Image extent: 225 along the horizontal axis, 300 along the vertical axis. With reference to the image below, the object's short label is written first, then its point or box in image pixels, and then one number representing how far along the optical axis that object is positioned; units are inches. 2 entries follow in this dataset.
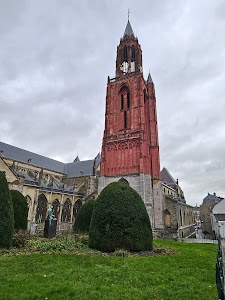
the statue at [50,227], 626.8
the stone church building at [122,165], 1116.5
